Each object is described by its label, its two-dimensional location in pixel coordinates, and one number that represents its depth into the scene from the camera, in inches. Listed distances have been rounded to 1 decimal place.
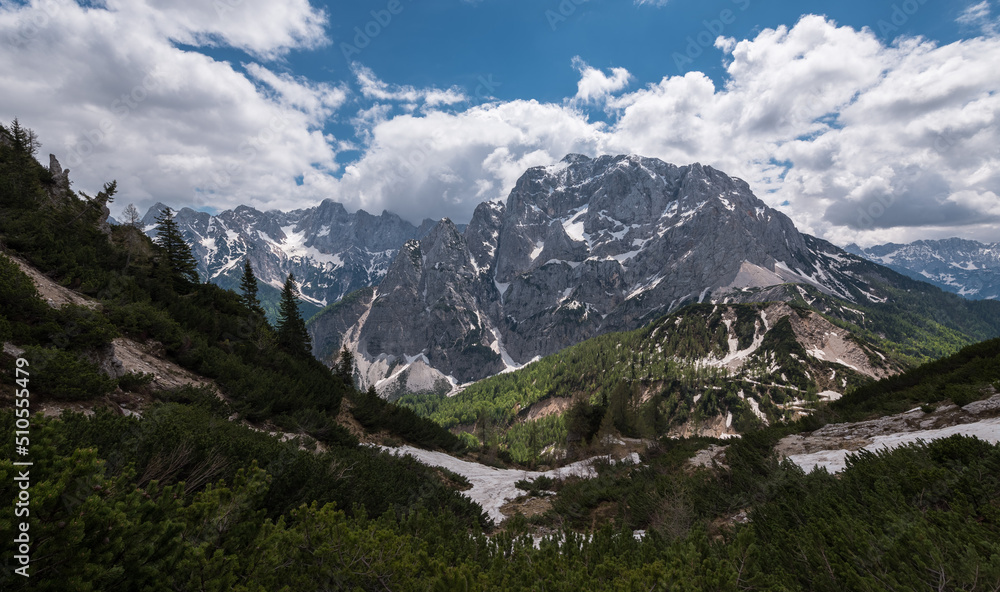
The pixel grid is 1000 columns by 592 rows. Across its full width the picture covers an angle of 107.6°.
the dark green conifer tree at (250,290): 1546.5
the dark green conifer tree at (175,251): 1167.8
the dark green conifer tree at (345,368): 1643.7
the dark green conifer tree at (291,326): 1464.1
